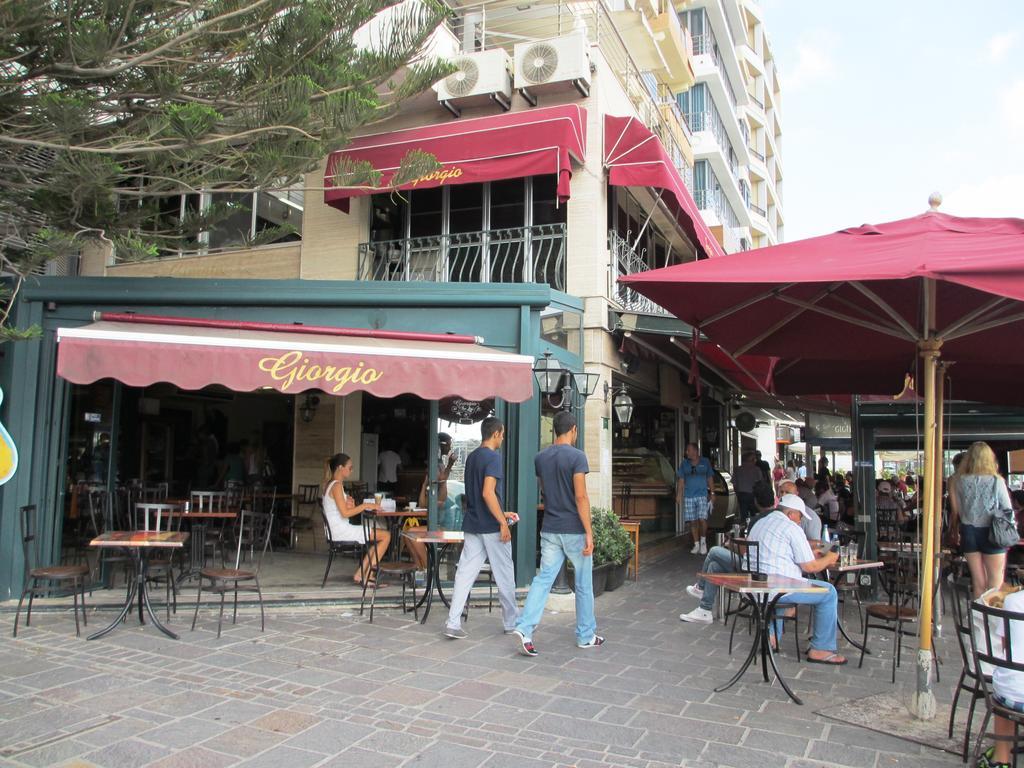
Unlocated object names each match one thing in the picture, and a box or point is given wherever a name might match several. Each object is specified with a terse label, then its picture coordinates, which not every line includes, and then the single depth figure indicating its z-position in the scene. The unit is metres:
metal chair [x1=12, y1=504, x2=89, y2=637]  6.22
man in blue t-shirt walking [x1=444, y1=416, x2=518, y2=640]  6.21
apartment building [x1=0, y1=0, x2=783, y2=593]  8.10
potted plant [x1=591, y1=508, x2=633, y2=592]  8.35
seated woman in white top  7.95
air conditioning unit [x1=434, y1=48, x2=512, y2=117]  10.69
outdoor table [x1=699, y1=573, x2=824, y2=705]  4.84
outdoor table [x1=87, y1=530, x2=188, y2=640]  5.97
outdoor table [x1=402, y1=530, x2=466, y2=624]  6.62
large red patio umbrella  3.84
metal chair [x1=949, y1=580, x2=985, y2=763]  3.73
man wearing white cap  5.73
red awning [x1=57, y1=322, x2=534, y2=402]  6.55
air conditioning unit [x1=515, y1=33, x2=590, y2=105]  10.29
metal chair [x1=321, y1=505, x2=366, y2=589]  7.98
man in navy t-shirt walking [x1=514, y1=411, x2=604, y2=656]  5.76
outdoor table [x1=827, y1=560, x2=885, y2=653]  6.11
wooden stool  9.23
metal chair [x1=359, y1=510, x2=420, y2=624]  6.73
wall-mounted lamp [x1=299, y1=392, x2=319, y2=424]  11.66
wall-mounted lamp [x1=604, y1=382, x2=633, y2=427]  11.19
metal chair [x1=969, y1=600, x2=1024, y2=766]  3.35
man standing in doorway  12.24
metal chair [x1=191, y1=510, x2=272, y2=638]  6.34
